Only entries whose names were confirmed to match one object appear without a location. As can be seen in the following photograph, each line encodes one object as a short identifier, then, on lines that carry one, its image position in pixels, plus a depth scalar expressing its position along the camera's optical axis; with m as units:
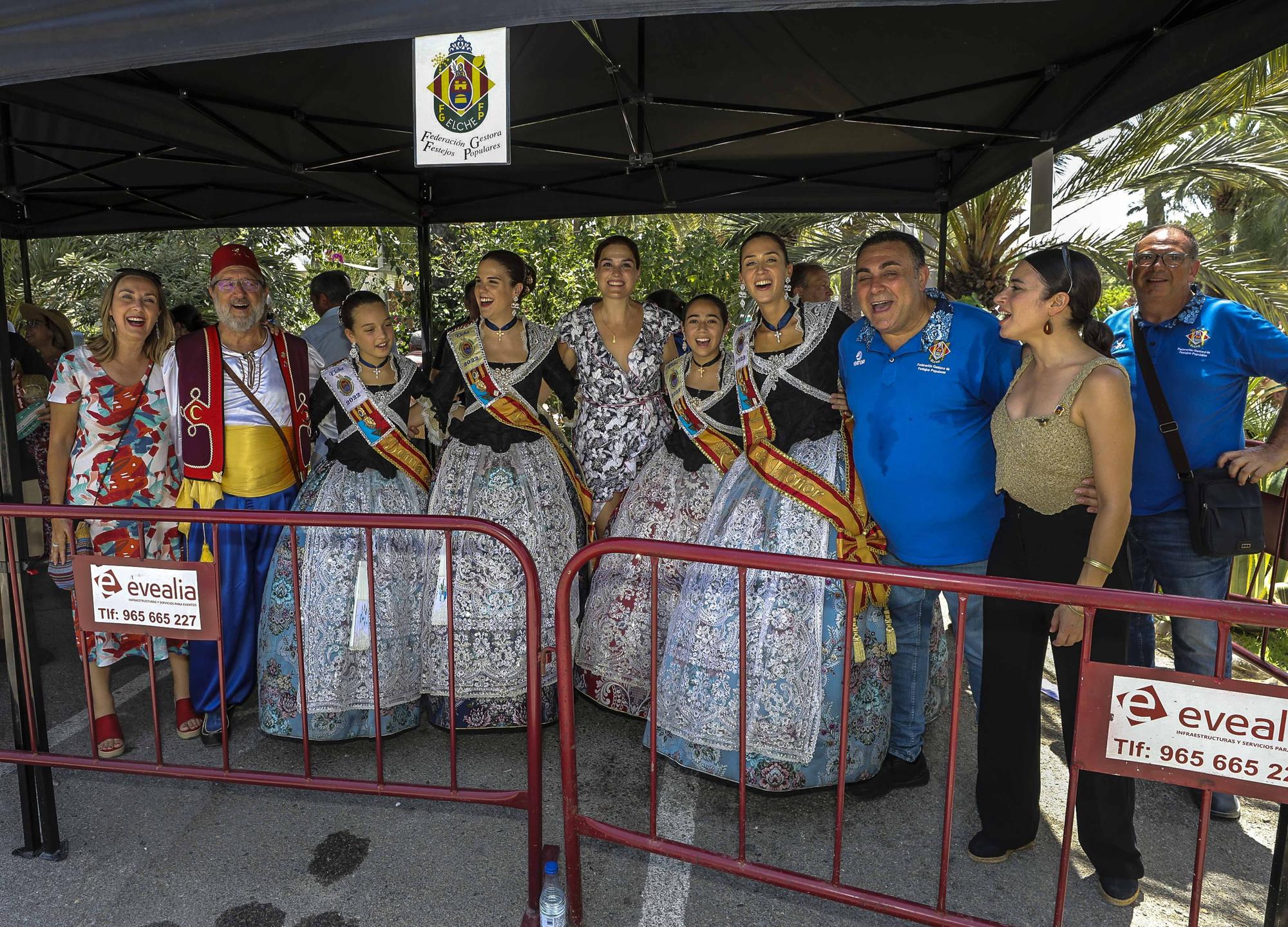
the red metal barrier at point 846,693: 1.74
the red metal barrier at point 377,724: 2.30
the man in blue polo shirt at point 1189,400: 2.99
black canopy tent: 2.04
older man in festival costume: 3.47
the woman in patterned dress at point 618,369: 3.67
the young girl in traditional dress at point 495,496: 3.50
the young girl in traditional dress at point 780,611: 2.97
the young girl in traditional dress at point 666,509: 3.54
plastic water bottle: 2.12
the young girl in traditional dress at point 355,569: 3.43
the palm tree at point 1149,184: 6.63
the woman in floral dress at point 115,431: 3.30
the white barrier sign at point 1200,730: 1.65
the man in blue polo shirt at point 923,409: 2.75
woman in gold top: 2.29
